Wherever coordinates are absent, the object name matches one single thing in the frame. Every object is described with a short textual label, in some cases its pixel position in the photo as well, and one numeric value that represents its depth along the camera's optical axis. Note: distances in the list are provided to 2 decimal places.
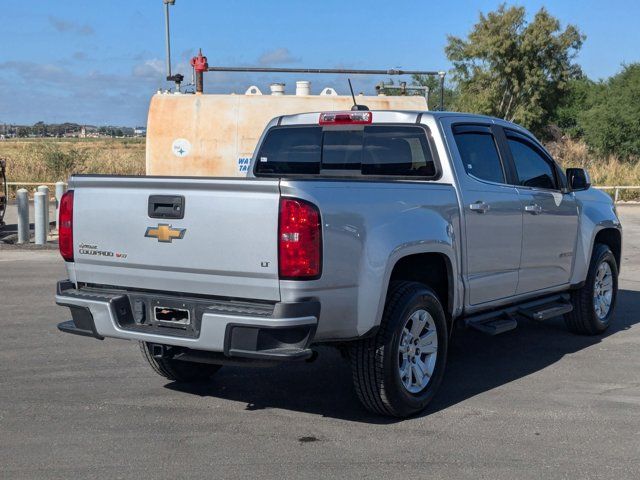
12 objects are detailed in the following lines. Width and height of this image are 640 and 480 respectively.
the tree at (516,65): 43.38
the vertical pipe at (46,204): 15.18
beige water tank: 17.98
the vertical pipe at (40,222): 15.14
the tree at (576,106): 50.16
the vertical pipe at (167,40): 21.33
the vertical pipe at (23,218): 15.42
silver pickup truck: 4.76
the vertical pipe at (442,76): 17.47
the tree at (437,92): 48.06
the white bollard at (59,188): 16.32
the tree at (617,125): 38.06
